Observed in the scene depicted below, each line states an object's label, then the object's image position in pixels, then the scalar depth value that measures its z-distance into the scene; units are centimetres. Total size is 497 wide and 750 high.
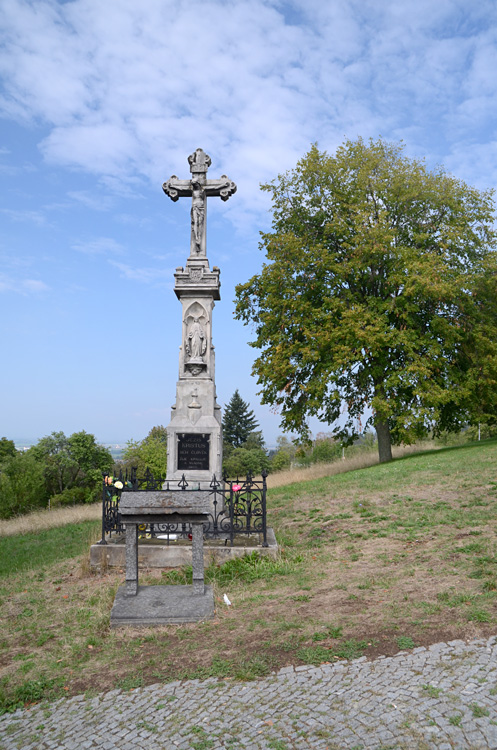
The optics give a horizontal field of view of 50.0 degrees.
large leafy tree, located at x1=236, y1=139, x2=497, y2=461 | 2103
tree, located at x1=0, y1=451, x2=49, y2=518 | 3372
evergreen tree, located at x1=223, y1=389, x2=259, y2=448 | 6993
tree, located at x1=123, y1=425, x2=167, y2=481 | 3431
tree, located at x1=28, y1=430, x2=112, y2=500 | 5141
